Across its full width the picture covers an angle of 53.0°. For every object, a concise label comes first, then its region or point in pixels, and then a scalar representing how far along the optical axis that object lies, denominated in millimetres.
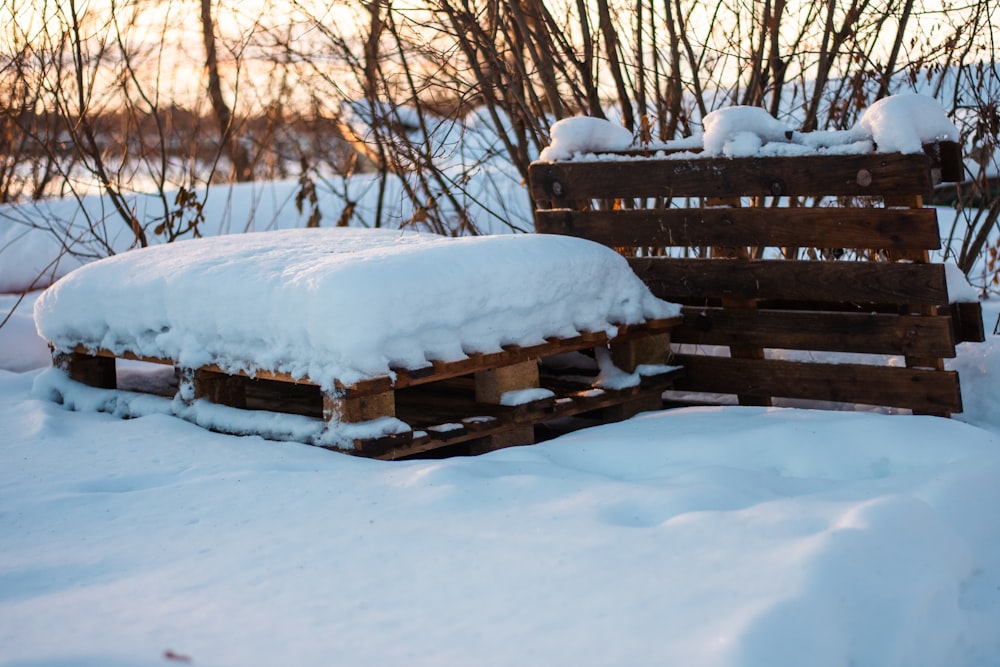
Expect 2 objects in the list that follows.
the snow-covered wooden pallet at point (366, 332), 3686
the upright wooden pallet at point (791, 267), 4168
